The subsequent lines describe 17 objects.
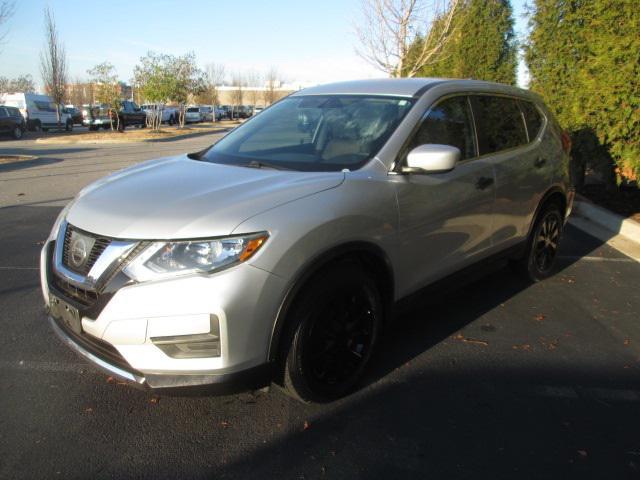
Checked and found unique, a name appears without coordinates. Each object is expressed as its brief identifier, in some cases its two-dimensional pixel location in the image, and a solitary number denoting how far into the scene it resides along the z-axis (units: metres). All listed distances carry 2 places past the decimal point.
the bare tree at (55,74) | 35.62
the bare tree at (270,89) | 73.50
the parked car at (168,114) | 43.17
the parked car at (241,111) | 66.62
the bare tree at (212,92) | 58.44
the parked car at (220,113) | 61.17
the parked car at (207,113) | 53.59
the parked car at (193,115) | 50.21
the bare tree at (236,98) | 67.70
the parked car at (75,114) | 41.12
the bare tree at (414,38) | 13.60
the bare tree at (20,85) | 62.71
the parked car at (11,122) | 26.53
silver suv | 2.36
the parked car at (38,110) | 34.44
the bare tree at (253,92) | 84.24
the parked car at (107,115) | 34.87
